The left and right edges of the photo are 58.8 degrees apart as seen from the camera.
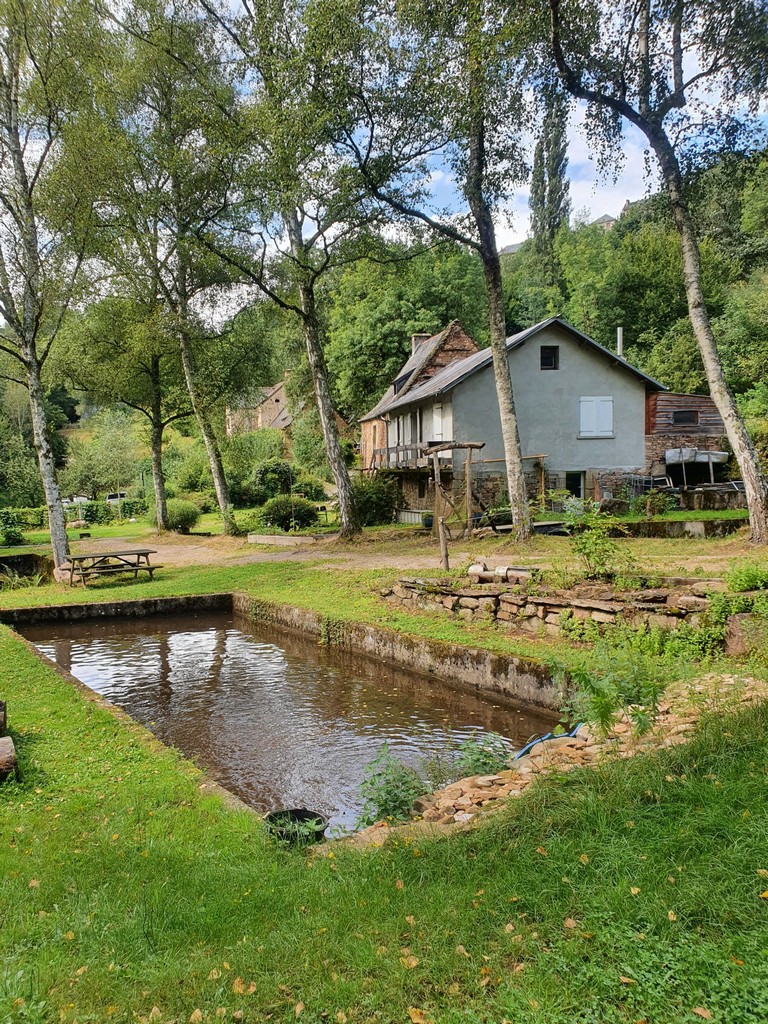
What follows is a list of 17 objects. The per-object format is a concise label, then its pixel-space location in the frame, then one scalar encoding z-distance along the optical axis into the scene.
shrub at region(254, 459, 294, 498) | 39.69
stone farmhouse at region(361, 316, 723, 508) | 26.67
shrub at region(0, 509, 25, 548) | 27.28
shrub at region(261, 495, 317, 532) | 26.94
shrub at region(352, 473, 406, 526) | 27.47
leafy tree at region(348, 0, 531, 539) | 14.55
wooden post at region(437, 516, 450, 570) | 13.22
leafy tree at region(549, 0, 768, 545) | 13.91
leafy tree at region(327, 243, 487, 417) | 39.56
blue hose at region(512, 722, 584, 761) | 5.97
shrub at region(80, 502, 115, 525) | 39.19
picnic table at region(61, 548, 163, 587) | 17.23
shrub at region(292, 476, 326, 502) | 39.53
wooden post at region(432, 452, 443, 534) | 16.40
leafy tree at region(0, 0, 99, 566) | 15.95
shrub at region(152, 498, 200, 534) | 29.01
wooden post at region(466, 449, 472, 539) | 20.05
